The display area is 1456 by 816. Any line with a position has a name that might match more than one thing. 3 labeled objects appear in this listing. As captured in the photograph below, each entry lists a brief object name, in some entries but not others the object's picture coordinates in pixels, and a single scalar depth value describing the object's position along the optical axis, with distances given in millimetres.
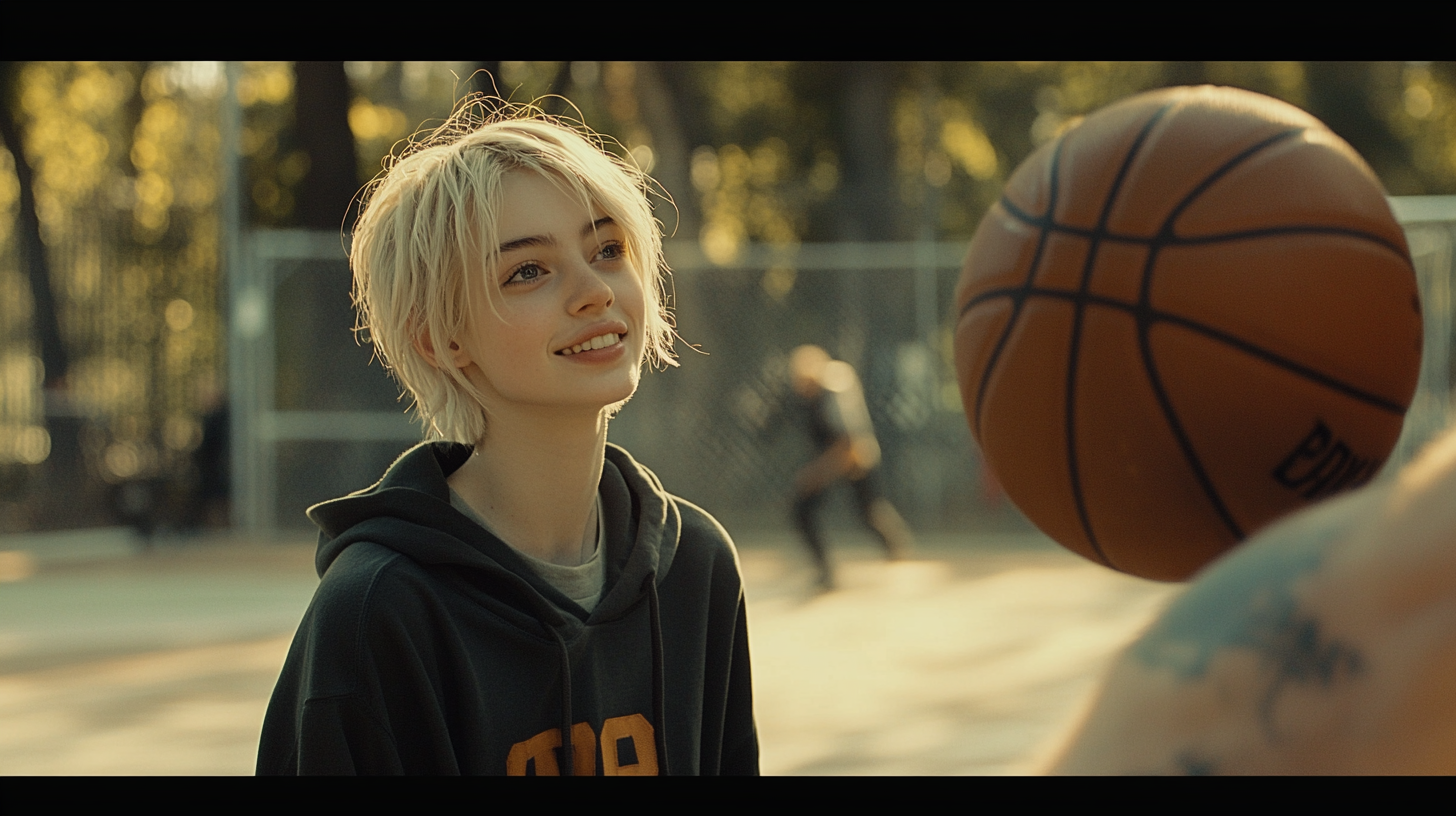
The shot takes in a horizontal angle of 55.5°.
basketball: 2129
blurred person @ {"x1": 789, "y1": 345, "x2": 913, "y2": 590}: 11117
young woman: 1929
